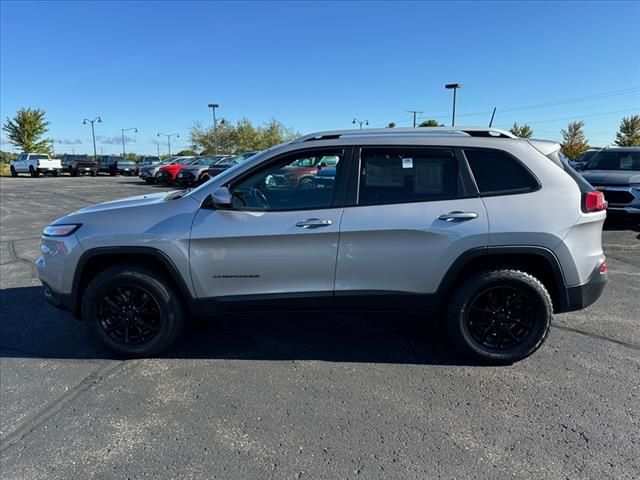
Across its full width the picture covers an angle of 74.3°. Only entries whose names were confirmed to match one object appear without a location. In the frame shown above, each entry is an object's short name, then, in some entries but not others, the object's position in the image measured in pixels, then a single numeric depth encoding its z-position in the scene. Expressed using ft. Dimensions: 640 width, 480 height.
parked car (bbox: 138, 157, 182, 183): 83.60
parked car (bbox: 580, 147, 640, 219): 27.81
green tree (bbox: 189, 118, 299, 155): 201.87
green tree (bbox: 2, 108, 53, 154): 160.76
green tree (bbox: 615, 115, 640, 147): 150.51
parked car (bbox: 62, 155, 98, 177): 116.16
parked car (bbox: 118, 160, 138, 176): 119.69
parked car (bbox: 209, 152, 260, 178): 69.10
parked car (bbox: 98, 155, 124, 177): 121.80
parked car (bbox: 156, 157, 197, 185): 78.28
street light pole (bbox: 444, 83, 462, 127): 101.77
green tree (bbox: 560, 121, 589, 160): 163.73
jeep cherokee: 10.43
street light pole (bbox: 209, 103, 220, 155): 141.49
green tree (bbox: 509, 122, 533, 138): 175.11
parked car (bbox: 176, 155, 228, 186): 71.51
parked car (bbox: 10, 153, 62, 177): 111.96
